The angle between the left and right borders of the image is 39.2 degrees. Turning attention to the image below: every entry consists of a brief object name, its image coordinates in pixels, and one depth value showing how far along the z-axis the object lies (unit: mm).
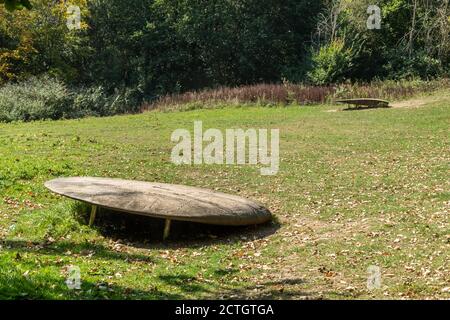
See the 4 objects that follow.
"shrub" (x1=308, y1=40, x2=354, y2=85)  32562
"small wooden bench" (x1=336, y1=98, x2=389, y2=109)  25703
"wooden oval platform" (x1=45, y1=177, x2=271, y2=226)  9883
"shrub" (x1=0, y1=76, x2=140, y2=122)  26281
